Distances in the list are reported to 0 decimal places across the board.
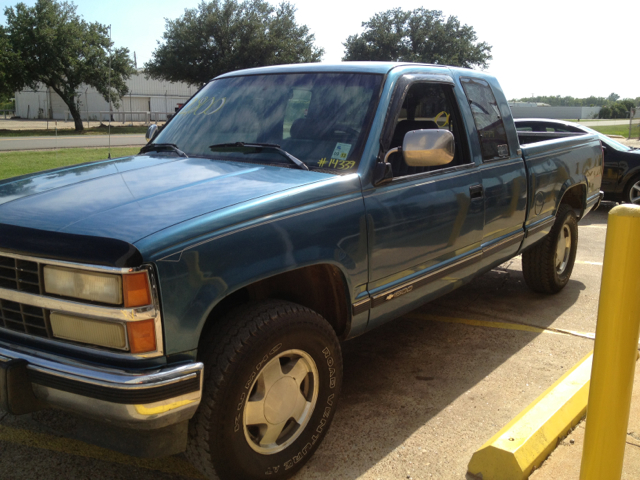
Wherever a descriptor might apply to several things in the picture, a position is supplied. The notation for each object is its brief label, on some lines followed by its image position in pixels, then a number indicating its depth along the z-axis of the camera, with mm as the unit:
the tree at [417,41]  58156
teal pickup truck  2238
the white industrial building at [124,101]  56219
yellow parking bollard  2039
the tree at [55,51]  38938
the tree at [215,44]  44031
